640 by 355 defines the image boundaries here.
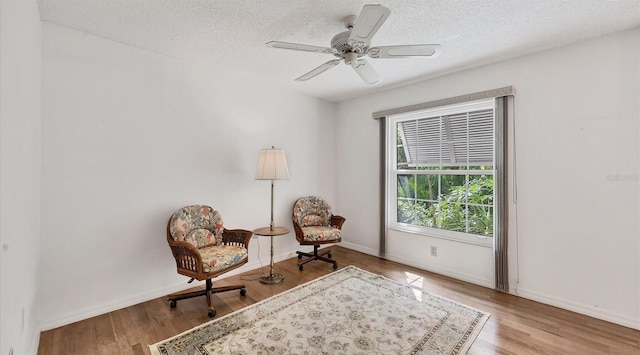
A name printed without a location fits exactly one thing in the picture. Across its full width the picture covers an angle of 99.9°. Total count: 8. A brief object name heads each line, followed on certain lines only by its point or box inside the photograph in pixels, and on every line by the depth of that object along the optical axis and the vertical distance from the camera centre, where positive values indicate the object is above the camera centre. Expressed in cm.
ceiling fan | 172 +99
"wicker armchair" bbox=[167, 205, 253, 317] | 239 -66
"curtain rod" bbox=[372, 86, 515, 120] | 287 +97
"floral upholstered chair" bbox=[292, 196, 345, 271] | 355 -65
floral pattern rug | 194 -119
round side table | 307 -61
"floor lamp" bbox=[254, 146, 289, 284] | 320 +14
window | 320 +12
